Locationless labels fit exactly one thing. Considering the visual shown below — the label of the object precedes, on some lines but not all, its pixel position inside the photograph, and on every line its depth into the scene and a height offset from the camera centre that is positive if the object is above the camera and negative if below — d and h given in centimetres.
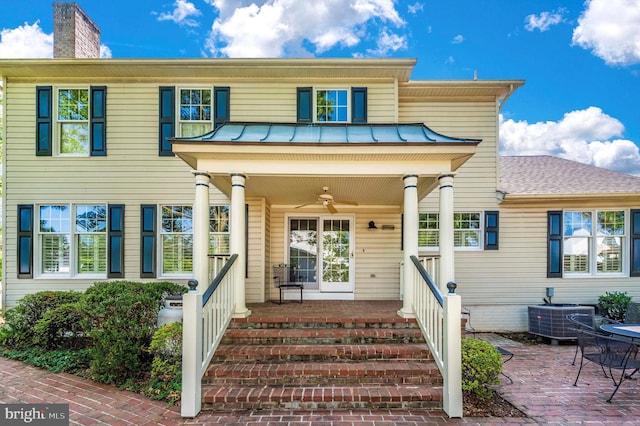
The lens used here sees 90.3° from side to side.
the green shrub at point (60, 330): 554 -212
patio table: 438 -171
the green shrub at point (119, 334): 437 -173
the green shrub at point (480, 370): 382 -192
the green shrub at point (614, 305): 727 -211
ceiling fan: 568 +20
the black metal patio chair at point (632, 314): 654 -208
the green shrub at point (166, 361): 410 -199
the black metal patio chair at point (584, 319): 578 -204
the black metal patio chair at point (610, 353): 409 -194
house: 721 +24
